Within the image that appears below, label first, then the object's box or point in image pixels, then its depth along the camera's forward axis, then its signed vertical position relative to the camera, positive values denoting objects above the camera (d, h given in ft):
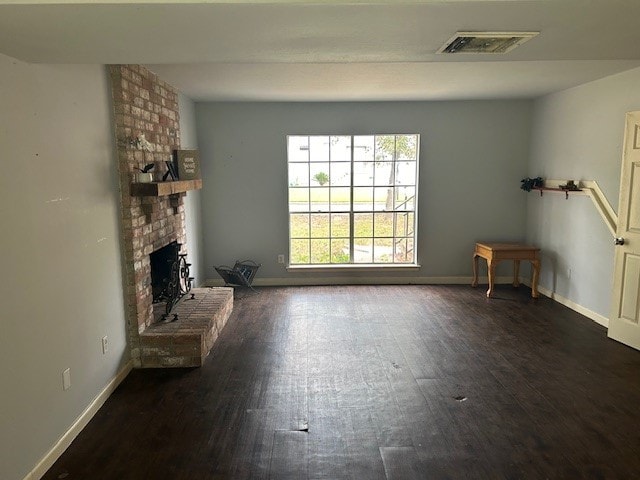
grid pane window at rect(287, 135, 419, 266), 20.75 -1.06
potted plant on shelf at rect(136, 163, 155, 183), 11.83 +0.05
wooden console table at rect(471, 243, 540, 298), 18.60 -3.31
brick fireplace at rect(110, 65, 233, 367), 11.46 -1.39
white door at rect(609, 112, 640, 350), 12.89 -2.11
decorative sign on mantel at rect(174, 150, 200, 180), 15.28 +0.45
